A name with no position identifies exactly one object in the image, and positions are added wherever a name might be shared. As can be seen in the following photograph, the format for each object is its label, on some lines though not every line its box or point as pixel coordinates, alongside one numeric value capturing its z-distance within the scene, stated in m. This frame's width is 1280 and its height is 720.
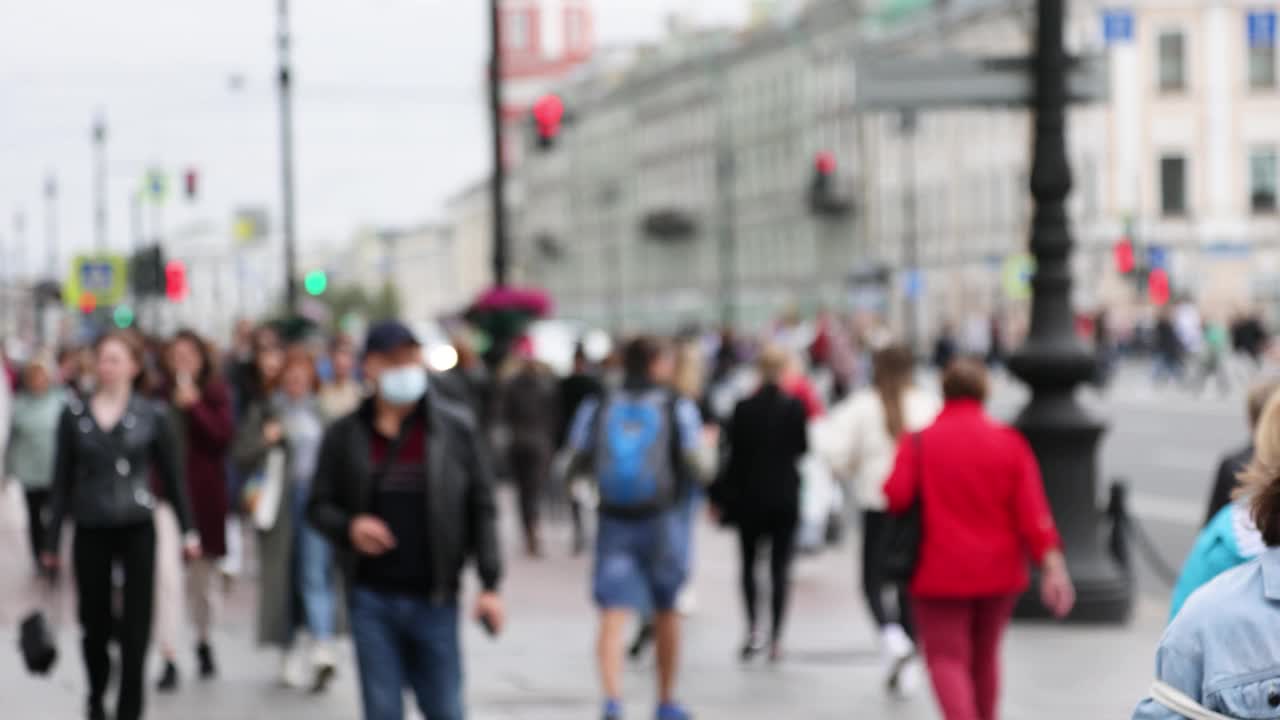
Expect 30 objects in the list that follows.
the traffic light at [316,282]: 38.12
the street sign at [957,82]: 11.80
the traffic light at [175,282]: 42.22
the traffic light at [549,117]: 25.62
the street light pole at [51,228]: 70.54
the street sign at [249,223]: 68.62
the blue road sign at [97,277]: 38.91
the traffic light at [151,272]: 37.31
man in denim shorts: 9.92
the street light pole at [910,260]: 62.98
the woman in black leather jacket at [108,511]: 9.21
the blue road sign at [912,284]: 64.19
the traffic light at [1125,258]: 52.69
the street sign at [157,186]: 46.38
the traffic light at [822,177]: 44.00
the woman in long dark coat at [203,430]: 12.54
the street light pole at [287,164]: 36.81
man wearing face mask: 7.34
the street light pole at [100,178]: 52.38
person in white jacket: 11.56
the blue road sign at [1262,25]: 55.56
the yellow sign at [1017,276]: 51.56
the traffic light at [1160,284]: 58.91
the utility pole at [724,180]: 104.12
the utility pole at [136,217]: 66.97
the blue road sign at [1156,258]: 60.94
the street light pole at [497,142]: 23.33
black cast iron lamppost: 12.84
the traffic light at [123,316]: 51.59
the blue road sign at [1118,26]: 55.56
